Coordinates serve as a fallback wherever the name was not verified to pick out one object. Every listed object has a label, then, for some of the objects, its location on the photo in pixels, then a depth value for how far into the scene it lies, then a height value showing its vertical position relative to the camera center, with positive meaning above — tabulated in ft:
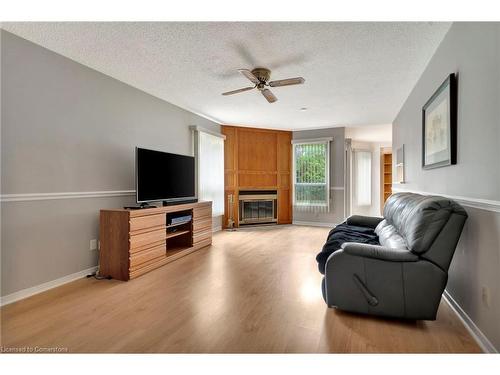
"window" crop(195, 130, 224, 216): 16.81 +1.17
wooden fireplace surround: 20.26 +1.78
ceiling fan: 9.23 +3.81
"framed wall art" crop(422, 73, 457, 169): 6.97 +1.75
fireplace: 20.73 -1.63
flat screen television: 10.75 +0.45
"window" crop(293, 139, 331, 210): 20.93 +1.00
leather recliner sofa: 6.01 -1.96
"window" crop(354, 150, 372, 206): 27.00 +0.78
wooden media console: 9.48 -2.07
